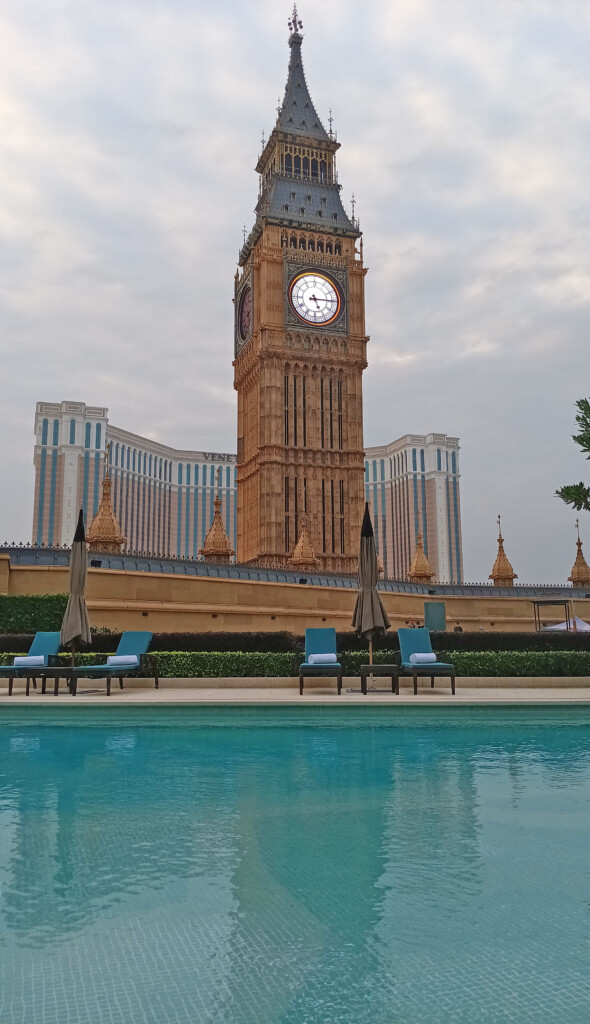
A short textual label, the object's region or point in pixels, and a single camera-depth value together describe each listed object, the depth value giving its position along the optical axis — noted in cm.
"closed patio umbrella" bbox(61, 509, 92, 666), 1366
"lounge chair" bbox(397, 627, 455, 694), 1319
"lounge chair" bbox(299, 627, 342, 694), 1368
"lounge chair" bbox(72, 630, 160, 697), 1371
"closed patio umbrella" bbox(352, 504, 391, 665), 1408
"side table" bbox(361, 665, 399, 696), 1291
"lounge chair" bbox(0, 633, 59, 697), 1296
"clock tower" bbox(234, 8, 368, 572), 5156
